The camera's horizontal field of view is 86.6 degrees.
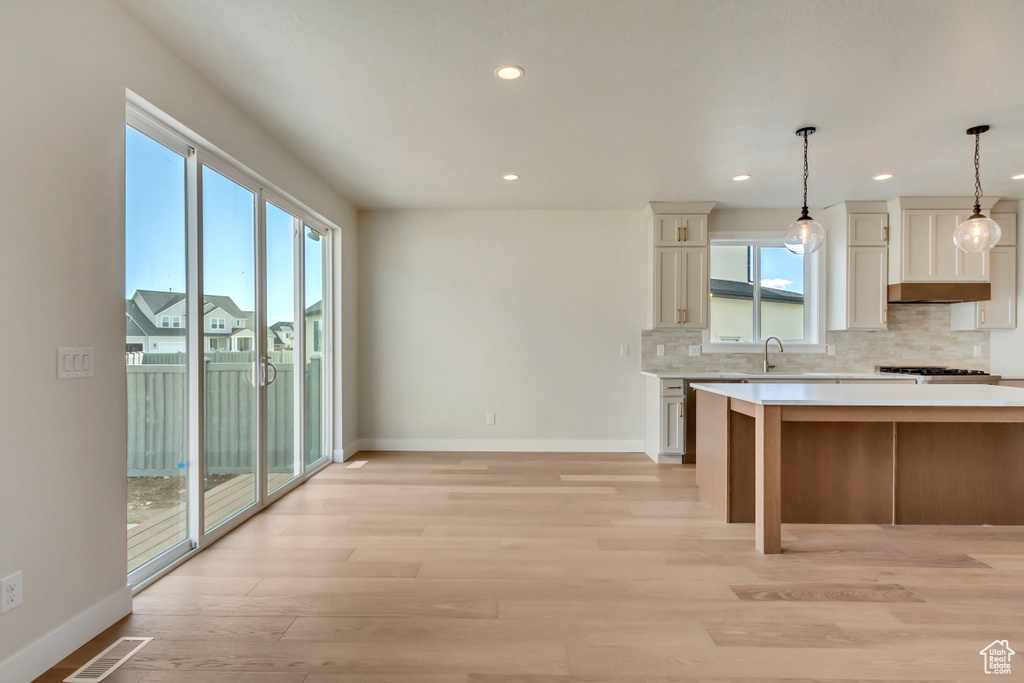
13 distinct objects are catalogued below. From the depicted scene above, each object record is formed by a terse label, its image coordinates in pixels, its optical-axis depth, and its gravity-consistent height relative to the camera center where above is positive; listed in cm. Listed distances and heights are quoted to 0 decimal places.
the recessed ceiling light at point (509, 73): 267 +131
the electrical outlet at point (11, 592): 166 -79
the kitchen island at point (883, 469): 329 -81
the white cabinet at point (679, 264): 521 +70
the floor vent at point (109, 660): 178 -111
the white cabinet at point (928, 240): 496 +89
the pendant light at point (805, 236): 332 +62
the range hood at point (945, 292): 495 +41
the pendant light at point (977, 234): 320 +61
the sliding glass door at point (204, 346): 248 -4
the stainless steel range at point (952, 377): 475 -35
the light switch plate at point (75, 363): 190 -9
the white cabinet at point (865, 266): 513 +67
